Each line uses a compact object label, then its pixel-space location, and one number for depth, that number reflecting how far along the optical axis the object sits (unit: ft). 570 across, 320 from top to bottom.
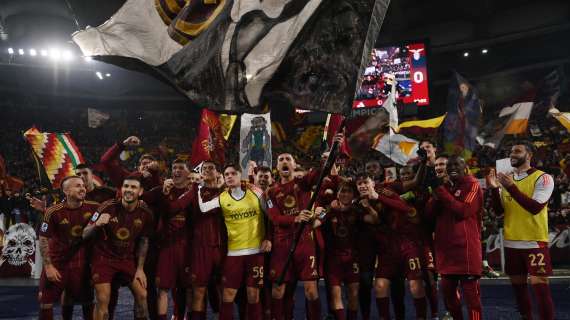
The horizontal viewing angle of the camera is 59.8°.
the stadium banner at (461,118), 29.91
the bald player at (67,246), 18.39
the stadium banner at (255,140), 30.12
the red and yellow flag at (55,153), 30.63
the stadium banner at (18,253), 42.09
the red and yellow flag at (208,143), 28.68
